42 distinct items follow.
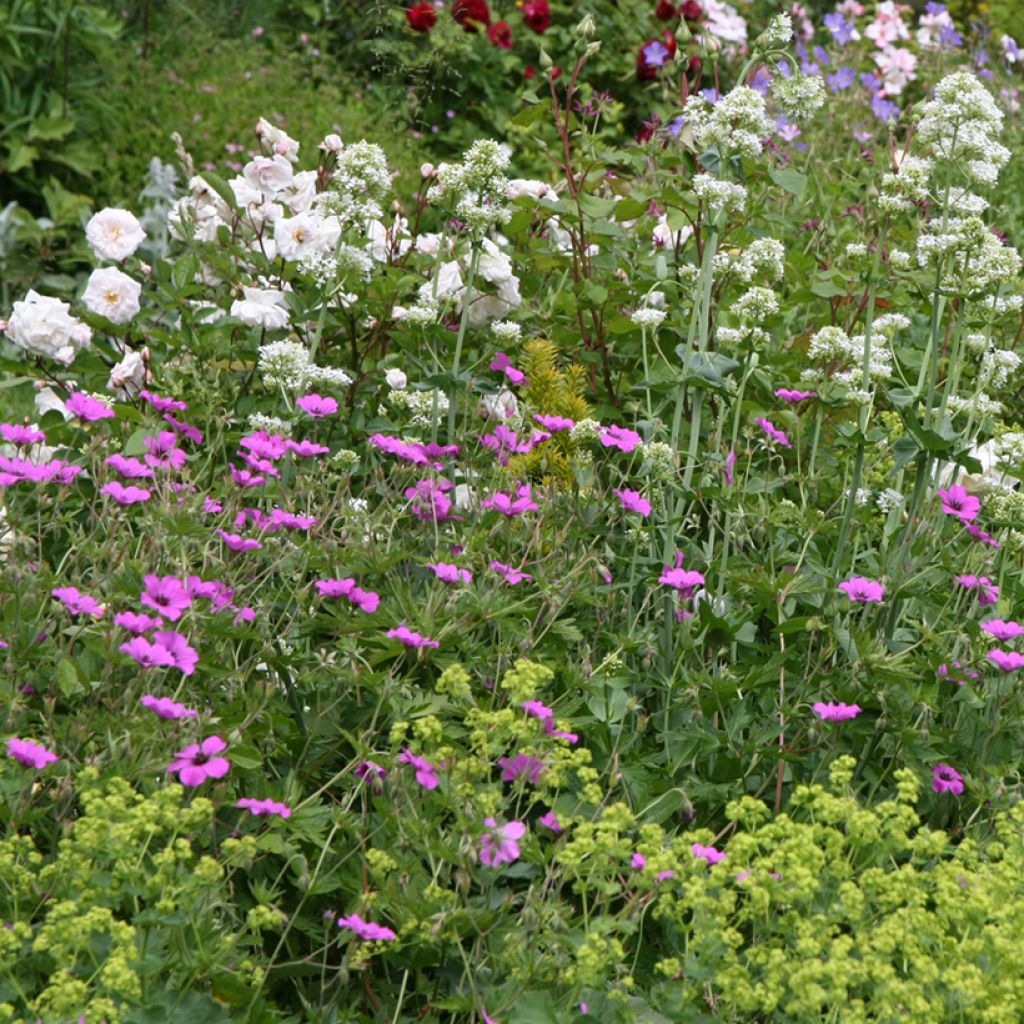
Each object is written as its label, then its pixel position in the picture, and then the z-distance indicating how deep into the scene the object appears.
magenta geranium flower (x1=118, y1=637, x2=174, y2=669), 3.95
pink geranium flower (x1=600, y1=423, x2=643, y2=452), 5.21
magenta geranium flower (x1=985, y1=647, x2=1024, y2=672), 4.66
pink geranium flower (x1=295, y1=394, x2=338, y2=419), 5.48
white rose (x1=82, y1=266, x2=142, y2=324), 6.40
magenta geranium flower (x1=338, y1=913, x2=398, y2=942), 3.62
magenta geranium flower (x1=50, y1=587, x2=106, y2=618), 4.19
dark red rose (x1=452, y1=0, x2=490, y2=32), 13.12
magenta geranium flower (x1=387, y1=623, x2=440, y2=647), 4.30
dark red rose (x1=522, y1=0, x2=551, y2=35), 14.56
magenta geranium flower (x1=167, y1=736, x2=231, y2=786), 3.82
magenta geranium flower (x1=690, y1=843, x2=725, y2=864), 3.91
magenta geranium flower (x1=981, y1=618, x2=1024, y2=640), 4.88
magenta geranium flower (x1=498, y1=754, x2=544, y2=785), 3.96
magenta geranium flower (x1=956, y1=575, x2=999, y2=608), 5.29
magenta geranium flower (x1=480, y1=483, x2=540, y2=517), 5.07
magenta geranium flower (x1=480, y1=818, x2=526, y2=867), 3.77
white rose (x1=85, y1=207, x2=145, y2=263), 6.61
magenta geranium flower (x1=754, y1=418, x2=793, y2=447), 5.90
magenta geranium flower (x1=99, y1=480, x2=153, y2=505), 4.59
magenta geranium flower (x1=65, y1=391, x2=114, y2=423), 5.34
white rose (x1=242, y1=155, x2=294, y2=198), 6.91
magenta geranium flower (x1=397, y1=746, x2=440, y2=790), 3.99
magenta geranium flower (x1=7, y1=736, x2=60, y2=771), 3.80
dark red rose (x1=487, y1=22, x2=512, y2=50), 14.25
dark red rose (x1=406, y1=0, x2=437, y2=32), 12.08
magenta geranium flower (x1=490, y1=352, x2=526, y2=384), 6.25
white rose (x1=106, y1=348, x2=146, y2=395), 6.22
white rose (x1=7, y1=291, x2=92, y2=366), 6.18
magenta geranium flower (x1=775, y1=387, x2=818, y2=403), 6.10
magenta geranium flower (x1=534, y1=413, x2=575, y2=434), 5.76
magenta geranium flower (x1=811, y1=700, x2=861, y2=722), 4.57
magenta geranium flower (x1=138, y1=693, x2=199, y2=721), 3.78
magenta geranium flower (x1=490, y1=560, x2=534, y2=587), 4.82
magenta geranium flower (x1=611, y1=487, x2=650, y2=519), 5.03
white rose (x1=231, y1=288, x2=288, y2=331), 6.32
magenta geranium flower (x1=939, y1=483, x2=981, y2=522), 5.35
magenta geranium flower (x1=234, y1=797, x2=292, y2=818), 4.00
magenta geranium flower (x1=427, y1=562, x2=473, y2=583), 4.52
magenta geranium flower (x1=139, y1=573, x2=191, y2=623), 4.09
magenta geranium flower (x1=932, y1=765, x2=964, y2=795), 4.79
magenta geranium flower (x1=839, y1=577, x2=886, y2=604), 4.87
